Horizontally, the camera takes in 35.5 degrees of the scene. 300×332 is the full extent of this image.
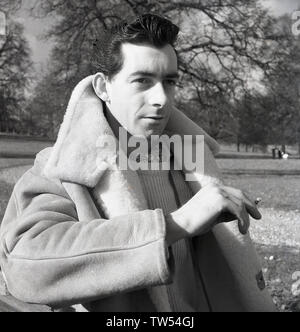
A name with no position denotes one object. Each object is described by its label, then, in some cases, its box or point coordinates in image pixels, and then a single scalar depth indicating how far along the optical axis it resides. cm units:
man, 110
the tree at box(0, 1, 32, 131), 784
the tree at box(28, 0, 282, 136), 931
